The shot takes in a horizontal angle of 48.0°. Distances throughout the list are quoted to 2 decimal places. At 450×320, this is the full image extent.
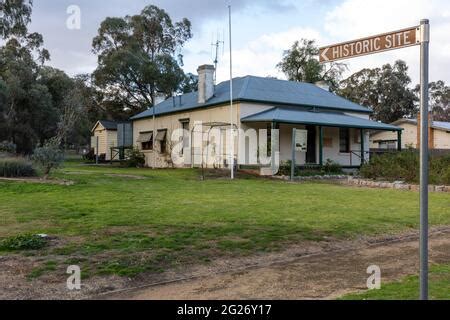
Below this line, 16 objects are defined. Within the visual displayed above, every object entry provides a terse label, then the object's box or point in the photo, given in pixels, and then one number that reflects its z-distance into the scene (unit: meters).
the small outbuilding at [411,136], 39.59
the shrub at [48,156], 17.02
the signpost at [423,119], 3.52
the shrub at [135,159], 34.69
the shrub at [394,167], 19.81
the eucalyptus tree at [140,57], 49.38
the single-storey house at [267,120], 26.52
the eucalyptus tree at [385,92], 61.12
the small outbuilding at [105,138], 42.28
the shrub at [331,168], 25.53
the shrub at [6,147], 22.95
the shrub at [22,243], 6.74
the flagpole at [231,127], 25.08
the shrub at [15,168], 17.84
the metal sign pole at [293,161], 21.87
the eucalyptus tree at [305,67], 53.25
